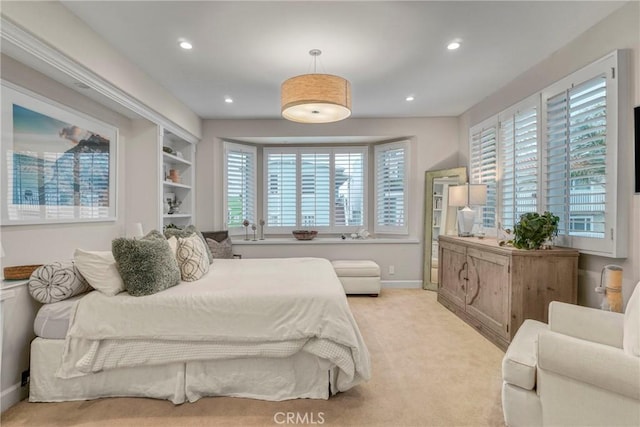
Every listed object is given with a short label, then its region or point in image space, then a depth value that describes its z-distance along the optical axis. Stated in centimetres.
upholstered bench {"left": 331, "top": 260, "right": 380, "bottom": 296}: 453
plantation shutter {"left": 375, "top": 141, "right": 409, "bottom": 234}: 511
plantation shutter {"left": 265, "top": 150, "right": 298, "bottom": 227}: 553
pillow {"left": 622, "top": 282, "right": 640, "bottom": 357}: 142
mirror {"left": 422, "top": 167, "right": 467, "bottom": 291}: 473
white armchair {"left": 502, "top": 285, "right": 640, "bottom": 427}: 136
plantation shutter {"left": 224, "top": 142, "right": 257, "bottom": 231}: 518
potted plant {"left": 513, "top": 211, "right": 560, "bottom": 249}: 267
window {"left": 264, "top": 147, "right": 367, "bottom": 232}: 554
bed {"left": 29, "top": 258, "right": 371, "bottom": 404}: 202
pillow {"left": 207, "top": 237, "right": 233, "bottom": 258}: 440
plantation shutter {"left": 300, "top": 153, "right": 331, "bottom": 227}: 554
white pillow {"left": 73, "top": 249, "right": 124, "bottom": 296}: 213
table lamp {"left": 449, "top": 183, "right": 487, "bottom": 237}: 382
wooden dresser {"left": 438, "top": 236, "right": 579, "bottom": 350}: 262
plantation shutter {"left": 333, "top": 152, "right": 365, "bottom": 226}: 554
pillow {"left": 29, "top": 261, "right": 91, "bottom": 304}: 210
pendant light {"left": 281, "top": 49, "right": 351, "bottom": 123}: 249
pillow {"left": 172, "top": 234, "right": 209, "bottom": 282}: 257
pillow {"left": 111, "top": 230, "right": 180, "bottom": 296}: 212
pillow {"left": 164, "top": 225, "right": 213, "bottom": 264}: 302
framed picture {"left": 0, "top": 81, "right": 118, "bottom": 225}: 221
